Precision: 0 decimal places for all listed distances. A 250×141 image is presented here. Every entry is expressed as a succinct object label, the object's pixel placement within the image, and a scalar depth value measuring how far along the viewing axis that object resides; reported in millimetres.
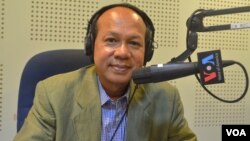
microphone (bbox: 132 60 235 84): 775
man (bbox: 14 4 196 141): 1041
